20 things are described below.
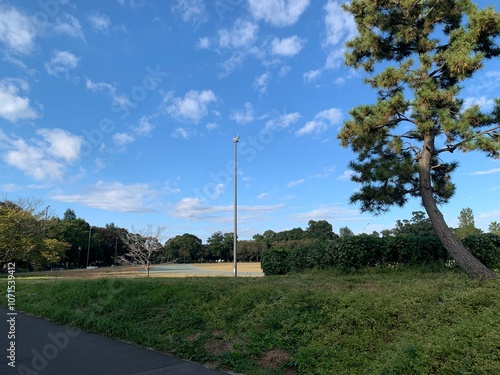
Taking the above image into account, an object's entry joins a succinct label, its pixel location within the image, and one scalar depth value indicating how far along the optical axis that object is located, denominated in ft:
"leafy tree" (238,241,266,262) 295.69
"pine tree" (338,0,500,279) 26.18
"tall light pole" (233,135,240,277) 57.52
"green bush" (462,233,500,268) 39.99
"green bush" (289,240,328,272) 46.12
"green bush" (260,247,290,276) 53.57
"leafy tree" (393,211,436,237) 215.84
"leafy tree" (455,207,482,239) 184.59
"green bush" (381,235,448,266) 40.78
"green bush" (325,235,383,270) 41.86
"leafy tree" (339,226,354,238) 278.83
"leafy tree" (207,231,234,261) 319.47
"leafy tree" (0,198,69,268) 102.27
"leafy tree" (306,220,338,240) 286.46
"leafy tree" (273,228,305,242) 288.43
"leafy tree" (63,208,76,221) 308.60
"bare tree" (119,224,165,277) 91.42
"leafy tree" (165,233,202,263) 301.20
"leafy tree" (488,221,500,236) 229.04
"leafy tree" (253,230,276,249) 304.38
